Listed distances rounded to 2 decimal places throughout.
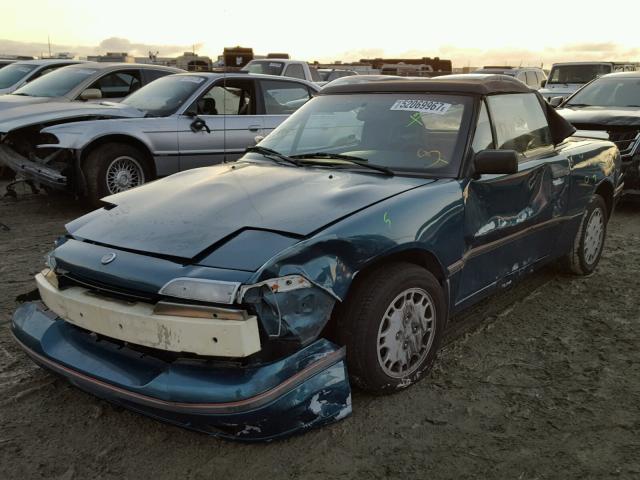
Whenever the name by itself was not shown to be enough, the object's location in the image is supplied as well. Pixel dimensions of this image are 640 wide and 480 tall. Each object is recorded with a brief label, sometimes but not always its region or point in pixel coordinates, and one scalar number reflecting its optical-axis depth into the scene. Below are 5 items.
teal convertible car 2.49
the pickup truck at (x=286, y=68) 14.45
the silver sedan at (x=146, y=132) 7.07
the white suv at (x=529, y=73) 20.03
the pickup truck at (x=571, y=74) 16.81
